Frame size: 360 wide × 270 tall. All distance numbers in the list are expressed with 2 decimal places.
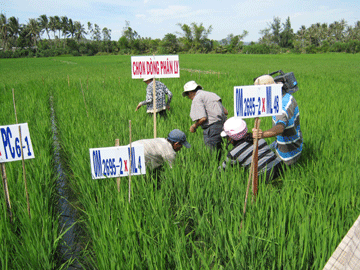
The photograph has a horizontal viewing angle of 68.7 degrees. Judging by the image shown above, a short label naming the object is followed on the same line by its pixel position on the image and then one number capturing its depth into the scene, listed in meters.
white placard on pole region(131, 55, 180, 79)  3.20
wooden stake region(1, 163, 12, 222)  1.89
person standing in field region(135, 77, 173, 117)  4.17
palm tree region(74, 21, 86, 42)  86.62
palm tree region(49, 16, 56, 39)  78.94
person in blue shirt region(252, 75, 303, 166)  2.09
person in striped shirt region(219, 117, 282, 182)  2.29
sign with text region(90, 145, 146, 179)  1.94
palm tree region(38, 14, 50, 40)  78.25
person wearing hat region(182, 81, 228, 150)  3.10
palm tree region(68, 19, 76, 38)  81.22
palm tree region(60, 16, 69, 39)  79.81
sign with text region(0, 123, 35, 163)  1.93
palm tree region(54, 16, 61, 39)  79.15
